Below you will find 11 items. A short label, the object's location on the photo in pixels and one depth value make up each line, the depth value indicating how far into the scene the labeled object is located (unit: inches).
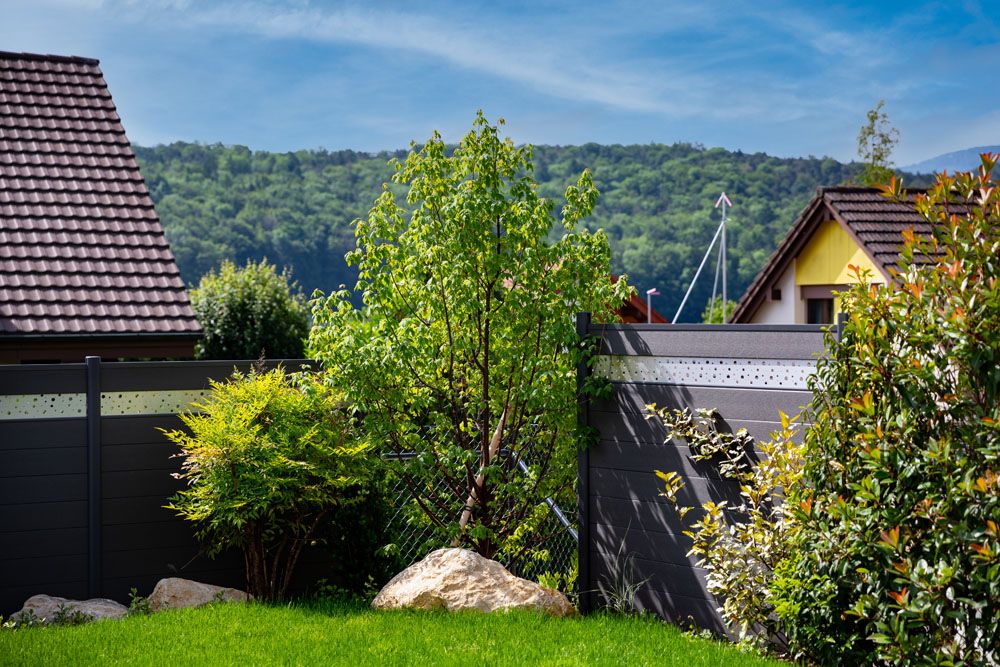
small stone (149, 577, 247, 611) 302.5
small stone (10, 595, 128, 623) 291.0
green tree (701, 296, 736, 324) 1678.9
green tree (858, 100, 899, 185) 1158.3
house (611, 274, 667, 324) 1393.9
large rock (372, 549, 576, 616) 279.0
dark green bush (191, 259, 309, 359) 881.5
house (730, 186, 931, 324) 700.0
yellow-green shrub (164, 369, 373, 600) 292.4
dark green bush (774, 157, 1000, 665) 195.8
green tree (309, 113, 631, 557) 311.1
